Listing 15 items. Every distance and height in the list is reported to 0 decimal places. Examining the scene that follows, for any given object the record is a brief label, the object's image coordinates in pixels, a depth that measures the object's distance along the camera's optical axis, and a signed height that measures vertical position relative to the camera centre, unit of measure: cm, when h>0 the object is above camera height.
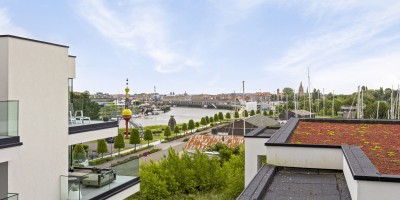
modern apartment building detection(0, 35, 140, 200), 762 -58
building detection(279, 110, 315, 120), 6216 -200
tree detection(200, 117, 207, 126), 6888 -355
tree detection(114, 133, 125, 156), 3825 -396
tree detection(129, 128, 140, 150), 4191 -390
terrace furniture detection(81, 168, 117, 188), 988 -199
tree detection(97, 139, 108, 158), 3516 -411
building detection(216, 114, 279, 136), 4575 -280
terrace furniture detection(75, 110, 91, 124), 1100 -41
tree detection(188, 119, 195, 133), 6047 -359
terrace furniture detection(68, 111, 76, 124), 1044 -45
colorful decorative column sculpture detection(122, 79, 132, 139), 4404 -139
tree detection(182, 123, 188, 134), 5944 -385
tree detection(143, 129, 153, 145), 4603 -394
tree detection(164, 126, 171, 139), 5123 -398
